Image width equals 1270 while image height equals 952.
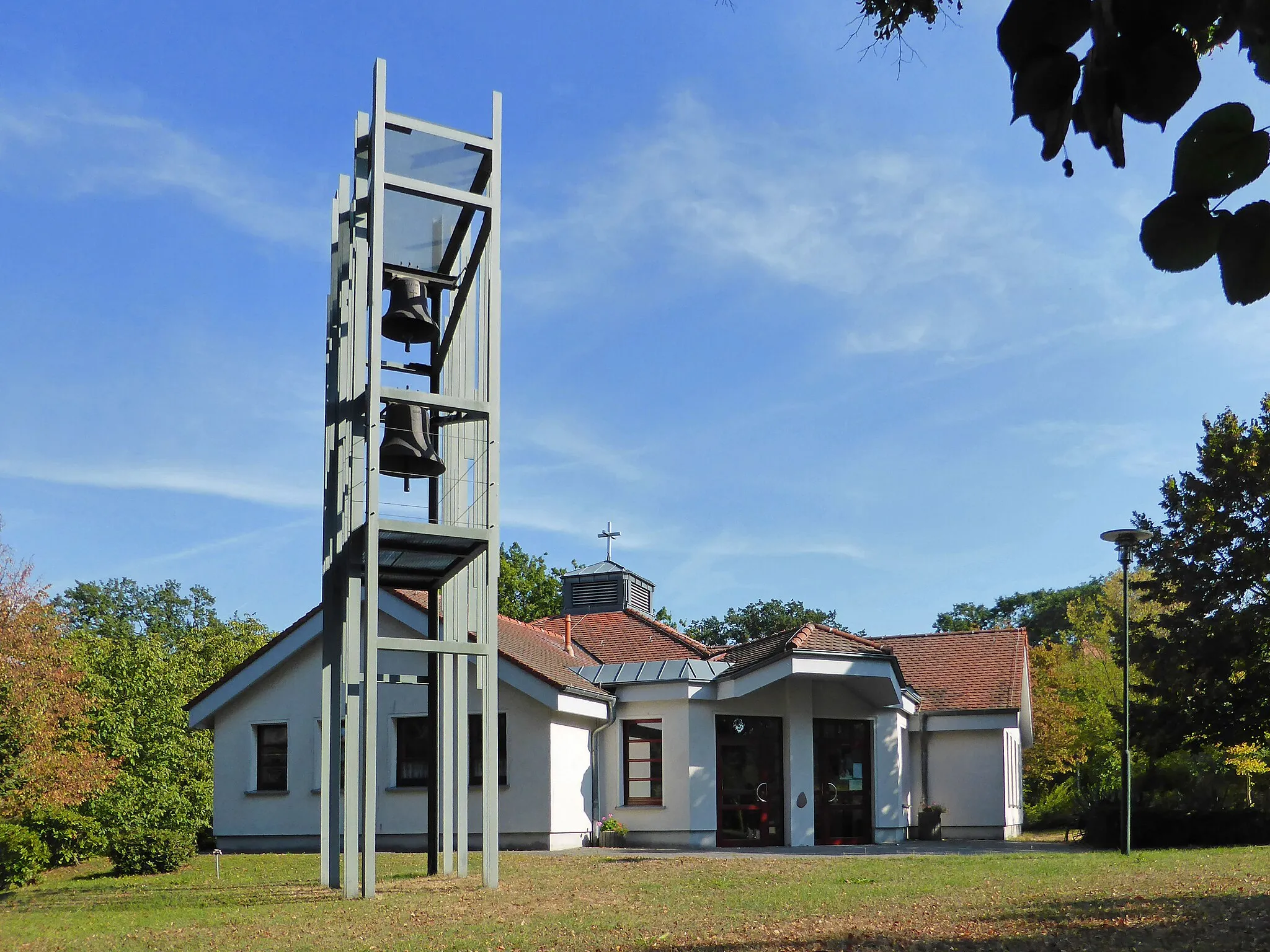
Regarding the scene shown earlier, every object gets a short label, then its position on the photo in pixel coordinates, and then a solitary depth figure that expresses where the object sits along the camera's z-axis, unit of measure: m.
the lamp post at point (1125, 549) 17.88
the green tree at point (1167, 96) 1.74
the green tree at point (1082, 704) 30.84
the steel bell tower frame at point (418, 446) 12.62
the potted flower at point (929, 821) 26.61
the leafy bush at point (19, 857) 18.34
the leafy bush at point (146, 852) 17.09
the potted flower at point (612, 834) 22.55
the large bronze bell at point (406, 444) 13.15
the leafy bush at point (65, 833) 23.92
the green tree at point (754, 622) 74.31
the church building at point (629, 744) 22.06
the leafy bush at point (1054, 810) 30.67
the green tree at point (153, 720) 24.66
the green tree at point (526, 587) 49.81
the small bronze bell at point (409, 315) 14.05
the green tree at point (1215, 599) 23.22
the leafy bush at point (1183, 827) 20.91
